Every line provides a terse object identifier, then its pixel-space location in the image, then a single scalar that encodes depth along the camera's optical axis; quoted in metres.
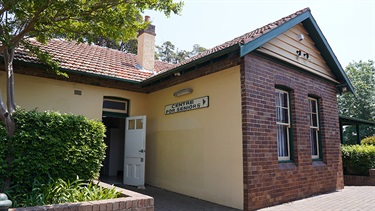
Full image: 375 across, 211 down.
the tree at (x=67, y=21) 5.37
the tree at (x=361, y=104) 27.34
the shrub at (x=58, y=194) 4.36
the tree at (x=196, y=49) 36.68
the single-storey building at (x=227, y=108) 6.60
